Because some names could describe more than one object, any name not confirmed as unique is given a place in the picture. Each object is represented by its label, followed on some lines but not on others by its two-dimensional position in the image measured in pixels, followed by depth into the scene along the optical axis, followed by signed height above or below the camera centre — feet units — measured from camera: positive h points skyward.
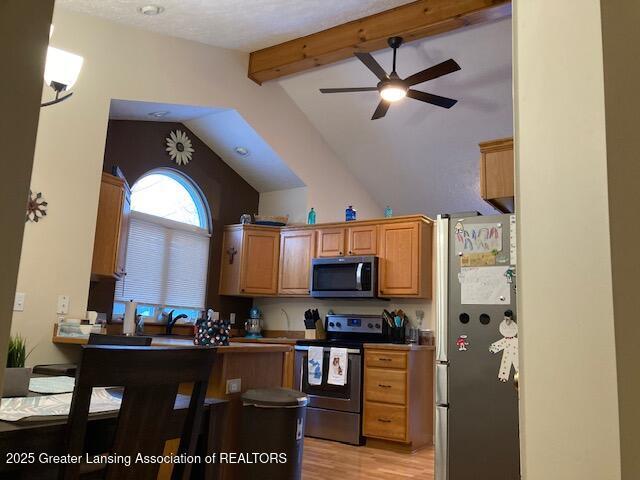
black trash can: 8.97 -1.97
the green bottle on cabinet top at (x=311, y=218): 19.94 +3.87
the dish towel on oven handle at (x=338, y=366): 15.64 -1.27
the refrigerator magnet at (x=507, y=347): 9.73 -0.31
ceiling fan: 13.88 +6.57
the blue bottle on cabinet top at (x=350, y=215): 18.93 +3.82
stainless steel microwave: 17.07 +1.51
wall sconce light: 7.75 +3.53
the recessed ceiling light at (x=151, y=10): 13.50 +7.77
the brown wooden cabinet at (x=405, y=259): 16.58 +2.09
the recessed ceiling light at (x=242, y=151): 19.86 +6.24
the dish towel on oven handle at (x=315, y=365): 16.10 -1.32
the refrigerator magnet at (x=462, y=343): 10.17 -0.29
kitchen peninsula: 9.04 -1.00
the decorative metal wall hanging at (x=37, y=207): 12.56 +2.41
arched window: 17.58 +2.35
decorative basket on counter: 8.94 -0.26
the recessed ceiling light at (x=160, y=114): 16.85 +6.40
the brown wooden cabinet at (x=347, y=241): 17.71 +2.79
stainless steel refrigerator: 9.59 -0.48
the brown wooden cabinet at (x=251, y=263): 19.75 +2.09
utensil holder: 16.67 -0.30
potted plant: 5.58 -0.77
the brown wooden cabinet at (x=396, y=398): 14.69 -2.04
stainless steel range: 15.38 -2.04
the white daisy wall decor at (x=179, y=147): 18.66 +5.95
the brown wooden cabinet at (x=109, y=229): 14.08 +2.22
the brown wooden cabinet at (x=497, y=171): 10.19 +3.06
